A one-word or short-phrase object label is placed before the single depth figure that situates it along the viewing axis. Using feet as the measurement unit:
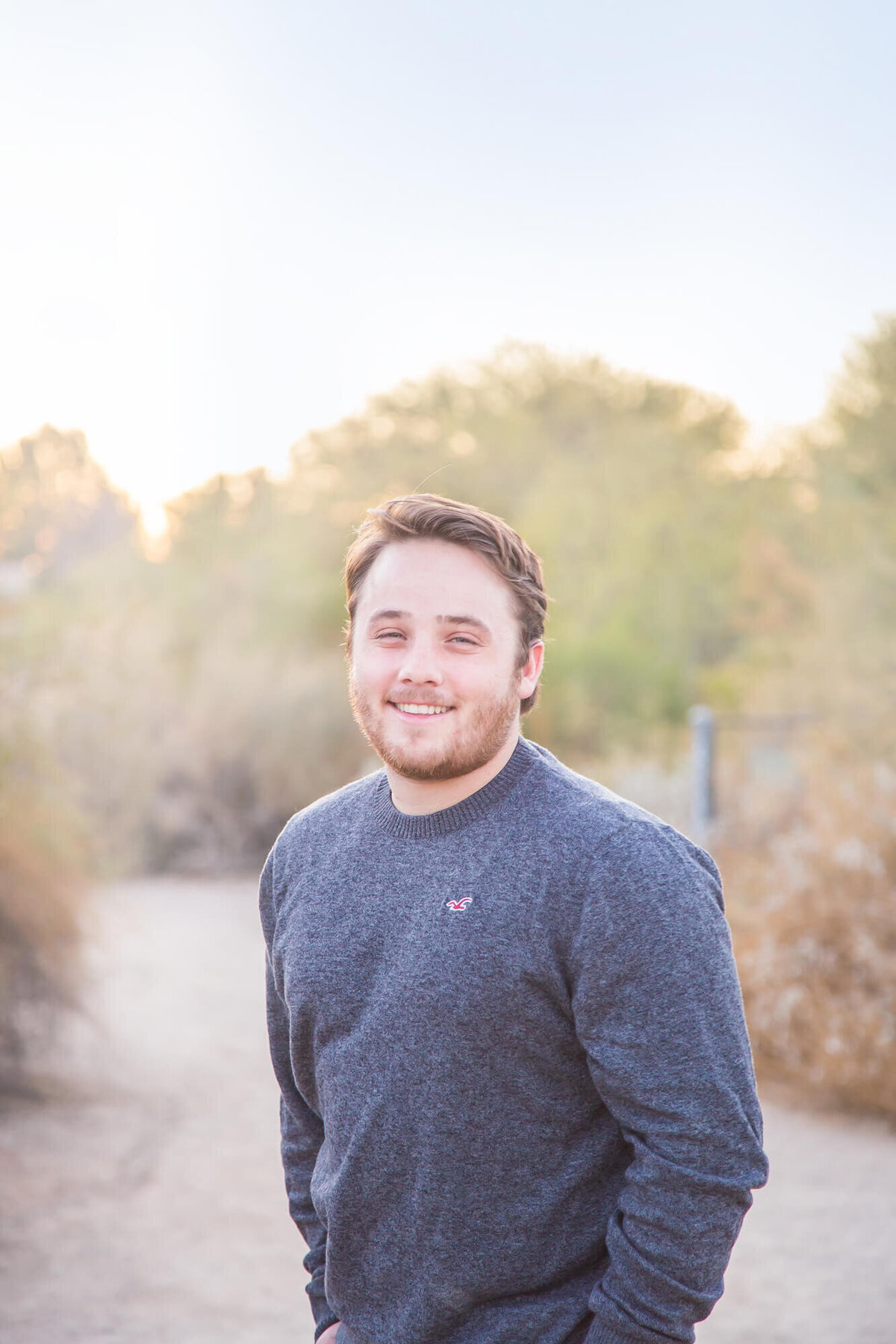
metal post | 31.53
